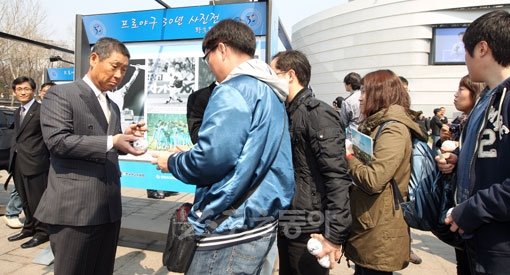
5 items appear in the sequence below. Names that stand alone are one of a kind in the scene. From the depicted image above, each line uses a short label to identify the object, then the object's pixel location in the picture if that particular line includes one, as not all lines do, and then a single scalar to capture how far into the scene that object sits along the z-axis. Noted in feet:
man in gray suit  6.76
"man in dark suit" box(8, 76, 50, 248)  14.53
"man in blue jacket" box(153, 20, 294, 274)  4.70
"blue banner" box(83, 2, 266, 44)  11.57
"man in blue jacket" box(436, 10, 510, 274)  4.37
